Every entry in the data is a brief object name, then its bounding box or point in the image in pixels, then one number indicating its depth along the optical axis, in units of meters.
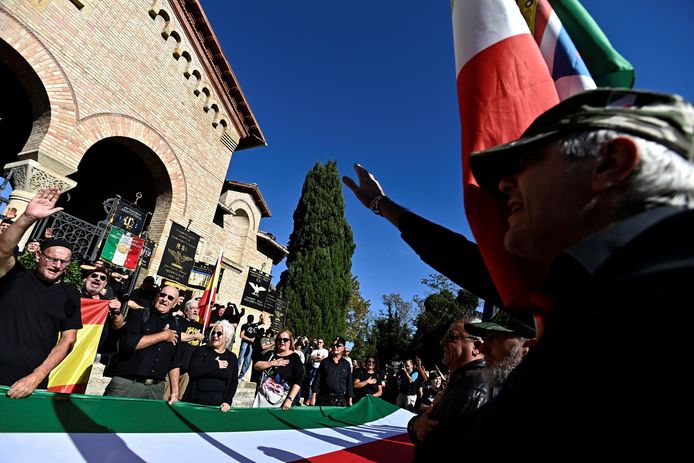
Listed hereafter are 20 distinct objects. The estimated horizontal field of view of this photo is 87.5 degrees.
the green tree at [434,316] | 32.06
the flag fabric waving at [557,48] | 1.67
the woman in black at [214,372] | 4.72
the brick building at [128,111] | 8.09
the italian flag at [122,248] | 9.09
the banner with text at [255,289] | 16.52
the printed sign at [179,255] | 10.63
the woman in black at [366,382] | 10.60
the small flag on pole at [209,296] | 7.50
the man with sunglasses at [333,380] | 7.73
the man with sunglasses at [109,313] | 4.84
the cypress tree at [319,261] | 23.23
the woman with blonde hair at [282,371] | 6.40
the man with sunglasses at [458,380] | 2.25
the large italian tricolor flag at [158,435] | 2.25
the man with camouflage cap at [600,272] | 0.41
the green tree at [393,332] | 38.09
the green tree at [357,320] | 36.66
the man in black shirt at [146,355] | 4.27
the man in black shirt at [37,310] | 2.93
